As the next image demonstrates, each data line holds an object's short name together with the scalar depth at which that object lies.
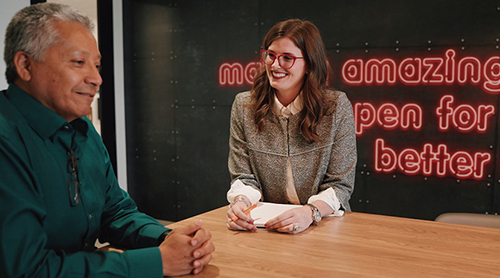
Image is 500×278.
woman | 2.15
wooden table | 1.34
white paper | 1.81
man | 1.09
